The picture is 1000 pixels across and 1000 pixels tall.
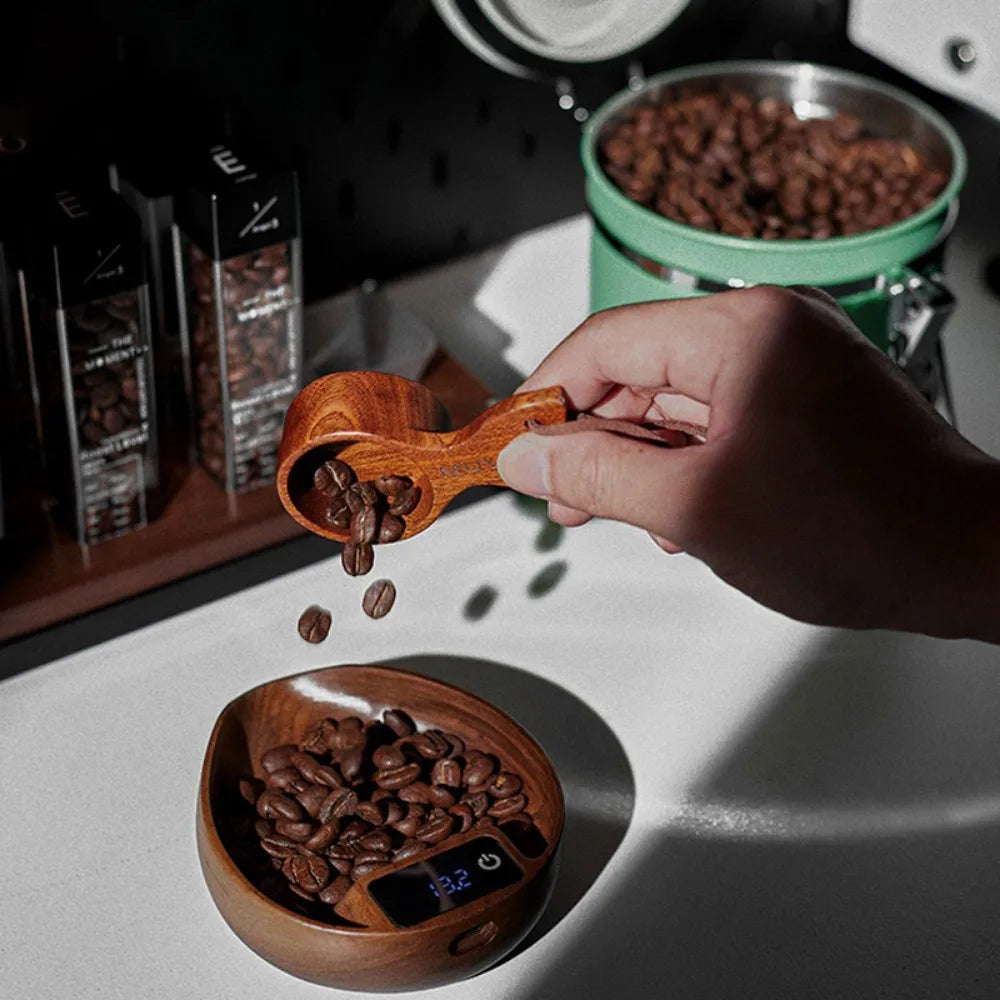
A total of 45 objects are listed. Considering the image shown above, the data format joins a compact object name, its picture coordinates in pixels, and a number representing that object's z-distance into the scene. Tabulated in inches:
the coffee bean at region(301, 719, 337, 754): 37.9
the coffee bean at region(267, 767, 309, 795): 36.9
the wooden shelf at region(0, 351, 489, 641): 43.1
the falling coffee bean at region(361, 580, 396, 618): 38.0
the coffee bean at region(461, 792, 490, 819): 36.5
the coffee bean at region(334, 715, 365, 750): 37.7
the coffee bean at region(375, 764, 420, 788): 37.0
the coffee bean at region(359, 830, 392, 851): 35.7
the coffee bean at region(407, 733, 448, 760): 37.7
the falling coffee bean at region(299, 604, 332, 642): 37.9
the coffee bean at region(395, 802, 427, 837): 36.4
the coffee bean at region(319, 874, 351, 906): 34.5
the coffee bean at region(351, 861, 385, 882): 35.0
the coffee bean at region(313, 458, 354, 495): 34.2
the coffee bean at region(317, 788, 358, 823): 36.4
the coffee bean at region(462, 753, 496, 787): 37.0
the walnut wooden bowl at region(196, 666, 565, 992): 32.3
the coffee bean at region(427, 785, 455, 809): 36.8
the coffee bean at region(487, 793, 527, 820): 36.2
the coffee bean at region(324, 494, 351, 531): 34.7
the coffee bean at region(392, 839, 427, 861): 35.5
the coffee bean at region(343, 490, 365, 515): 34.6
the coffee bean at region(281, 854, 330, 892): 34.8
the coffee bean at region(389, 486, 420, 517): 35.1
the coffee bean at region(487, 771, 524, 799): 36.7
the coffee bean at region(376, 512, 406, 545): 35.0
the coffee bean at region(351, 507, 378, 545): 34.6
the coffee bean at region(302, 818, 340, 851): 35.6
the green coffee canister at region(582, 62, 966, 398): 45.1
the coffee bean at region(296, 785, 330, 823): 36.5
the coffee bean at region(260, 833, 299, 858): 35.5
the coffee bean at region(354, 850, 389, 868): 35.2
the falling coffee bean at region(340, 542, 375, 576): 35.2
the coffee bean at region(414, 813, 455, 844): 36.0
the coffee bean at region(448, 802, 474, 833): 36.3
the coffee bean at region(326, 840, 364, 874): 35.6
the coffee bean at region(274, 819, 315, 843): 35.9
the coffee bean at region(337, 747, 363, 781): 37.4
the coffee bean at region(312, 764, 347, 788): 36.9
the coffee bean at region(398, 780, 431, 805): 37.0
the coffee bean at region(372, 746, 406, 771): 37.3
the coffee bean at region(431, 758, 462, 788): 37.1
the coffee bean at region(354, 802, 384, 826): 36.6
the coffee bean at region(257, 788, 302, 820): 36.1
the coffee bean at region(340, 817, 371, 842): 36.2
